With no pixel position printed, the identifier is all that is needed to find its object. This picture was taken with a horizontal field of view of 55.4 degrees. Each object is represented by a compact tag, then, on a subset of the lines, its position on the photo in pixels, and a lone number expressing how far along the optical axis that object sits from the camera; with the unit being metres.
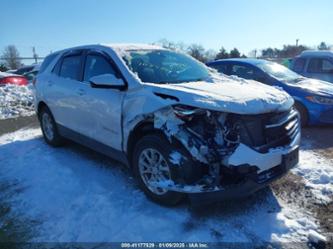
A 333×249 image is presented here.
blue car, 6.39
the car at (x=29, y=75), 15.54
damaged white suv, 3.11
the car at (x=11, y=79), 12.98
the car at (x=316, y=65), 8.77
